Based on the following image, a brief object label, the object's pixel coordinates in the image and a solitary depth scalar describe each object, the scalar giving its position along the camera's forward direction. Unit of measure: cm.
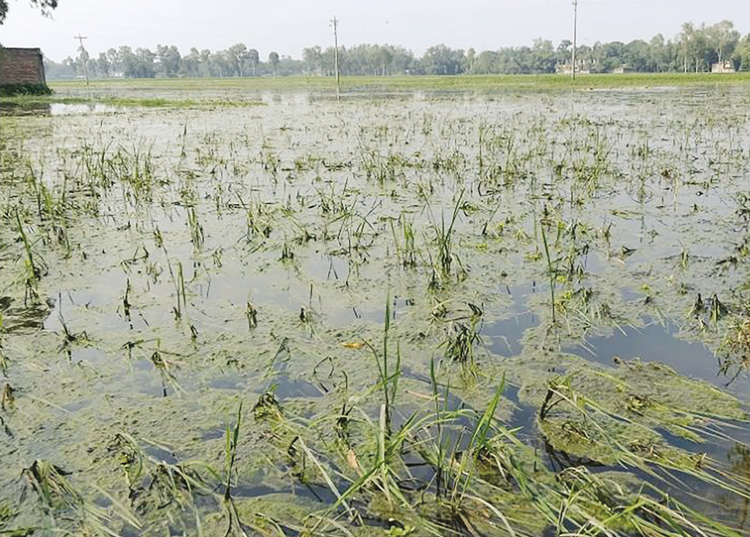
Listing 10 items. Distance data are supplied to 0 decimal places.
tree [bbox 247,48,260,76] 14575
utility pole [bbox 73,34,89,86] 6281
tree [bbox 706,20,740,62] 8959
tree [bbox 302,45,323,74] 14700
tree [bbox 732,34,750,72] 7906
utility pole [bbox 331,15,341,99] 5678
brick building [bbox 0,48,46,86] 3177
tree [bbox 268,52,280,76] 15162
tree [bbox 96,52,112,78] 14464
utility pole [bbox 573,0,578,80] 5447
